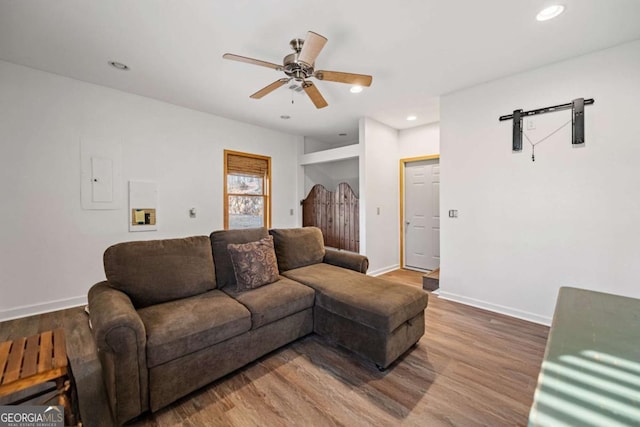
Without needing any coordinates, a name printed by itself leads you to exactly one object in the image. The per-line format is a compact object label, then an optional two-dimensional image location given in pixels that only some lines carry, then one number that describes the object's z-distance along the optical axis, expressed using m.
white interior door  4.78
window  4.65
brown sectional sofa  1.53
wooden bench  1.22
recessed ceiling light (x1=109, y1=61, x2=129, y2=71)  2.76
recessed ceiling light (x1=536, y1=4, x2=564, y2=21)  1.93
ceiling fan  1.97
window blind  4.68
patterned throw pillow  2.38
